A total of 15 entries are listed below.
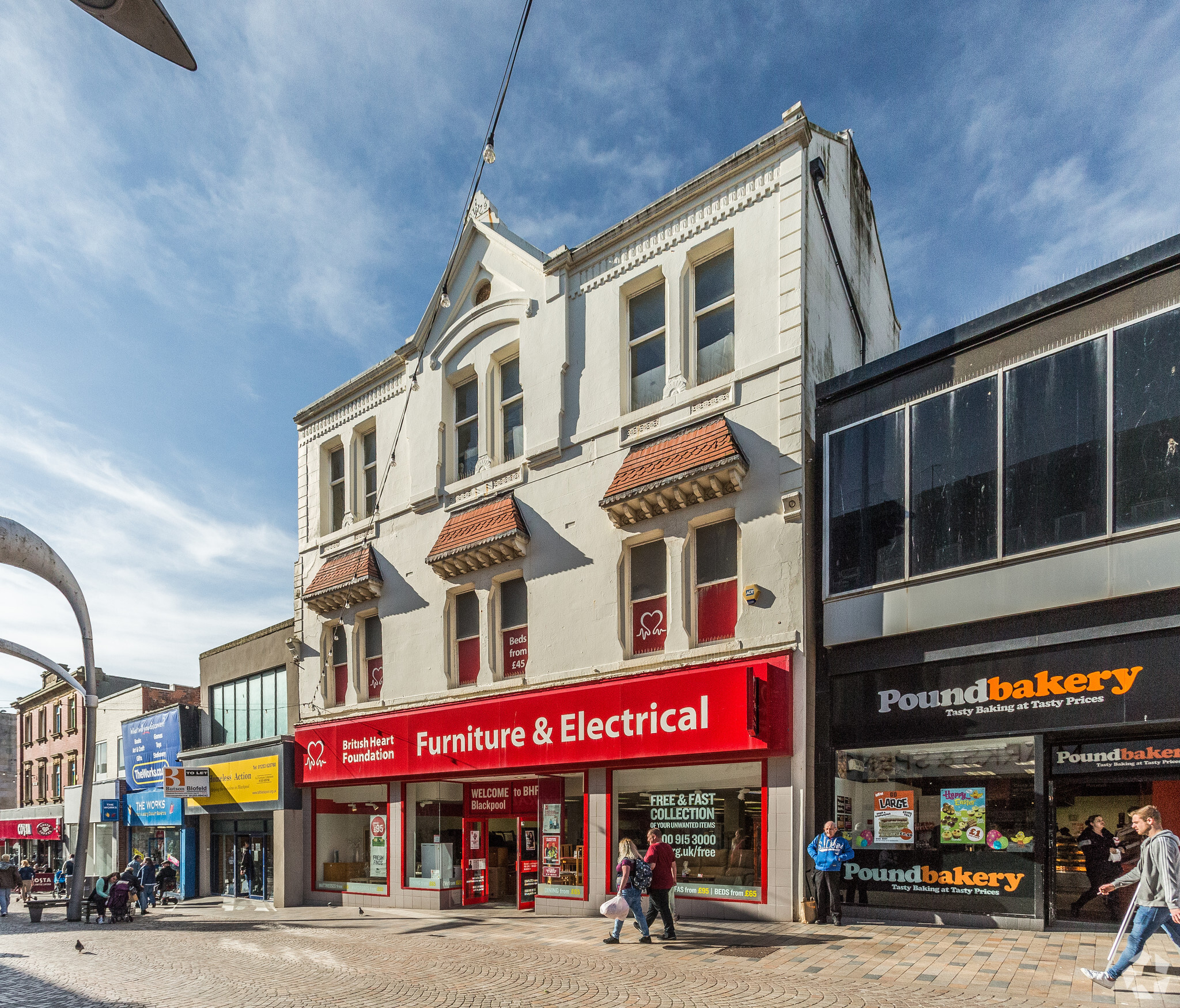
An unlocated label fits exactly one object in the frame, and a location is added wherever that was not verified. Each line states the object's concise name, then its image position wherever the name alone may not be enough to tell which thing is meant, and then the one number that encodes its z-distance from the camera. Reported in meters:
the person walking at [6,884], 22.69
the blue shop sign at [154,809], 27.80
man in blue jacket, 12.41
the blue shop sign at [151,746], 29.22
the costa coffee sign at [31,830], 42.09
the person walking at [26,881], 27.16
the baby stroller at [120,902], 19.23
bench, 19.59
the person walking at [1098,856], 11.25
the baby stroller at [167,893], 23.98
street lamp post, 17.81
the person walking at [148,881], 21.96
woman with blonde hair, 12.31
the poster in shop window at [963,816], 12.08
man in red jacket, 12.41
